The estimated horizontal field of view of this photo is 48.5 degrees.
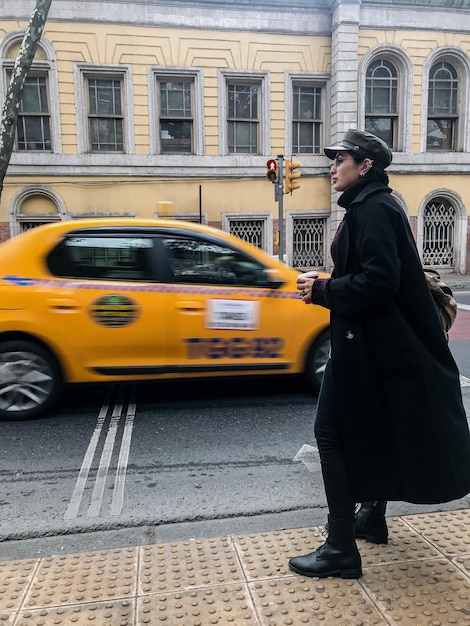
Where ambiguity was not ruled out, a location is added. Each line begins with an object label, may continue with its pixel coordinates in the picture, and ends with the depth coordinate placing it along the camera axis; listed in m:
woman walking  2.12
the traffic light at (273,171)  12.64
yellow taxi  4.62
